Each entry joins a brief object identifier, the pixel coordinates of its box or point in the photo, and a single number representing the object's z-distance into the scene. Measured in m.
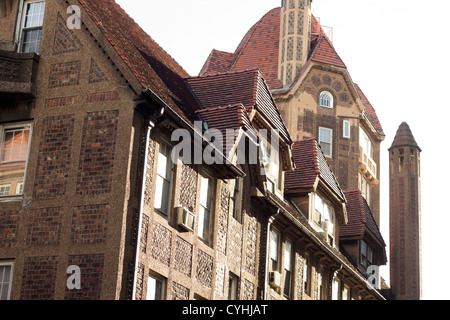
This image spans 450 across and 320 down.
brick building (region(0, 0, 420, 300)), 19.30
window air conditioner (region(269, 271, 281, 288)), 26.50
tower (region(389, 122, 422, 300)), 45.09
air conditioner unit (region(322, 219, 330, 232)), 32.84
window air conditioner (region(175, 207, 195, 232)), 20.98
